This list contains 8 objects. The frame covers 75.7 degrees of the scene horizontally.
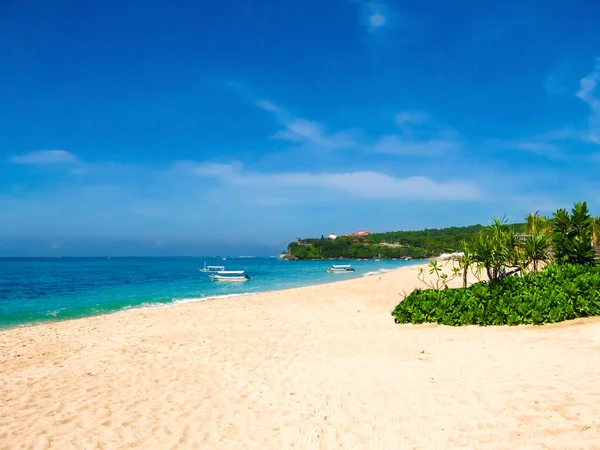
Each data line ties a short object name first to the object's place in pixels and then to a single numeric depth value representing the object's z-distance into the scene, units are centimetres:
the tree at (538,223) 2782
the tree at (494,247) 1223
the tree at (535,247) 1432
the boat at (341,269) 6475
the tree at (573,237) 1382
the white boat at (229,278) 4553
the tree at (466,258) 1264
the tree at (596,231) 2756
